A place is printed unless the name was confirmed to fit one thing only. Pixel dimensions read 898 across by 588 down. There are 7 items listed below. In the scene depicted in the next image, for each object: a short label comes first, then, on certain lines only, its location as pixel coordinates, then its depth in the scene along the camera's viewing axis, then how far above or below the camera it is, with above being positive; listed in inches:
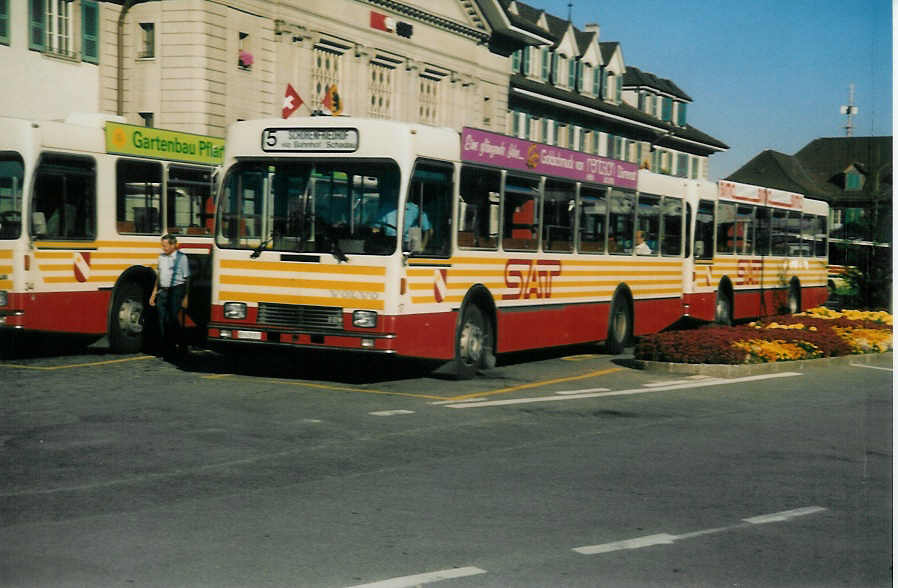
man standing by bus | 671.1 -32.3
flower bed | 698.2 -59.1
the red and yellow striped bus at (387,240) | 561.6 -6.2
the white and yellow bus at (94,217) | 611.8 +1.0
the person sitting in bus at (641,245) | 845.2 -8.0
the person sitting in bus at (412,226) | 561.0 +0.1
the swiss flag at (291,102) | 751.1 +73.0
